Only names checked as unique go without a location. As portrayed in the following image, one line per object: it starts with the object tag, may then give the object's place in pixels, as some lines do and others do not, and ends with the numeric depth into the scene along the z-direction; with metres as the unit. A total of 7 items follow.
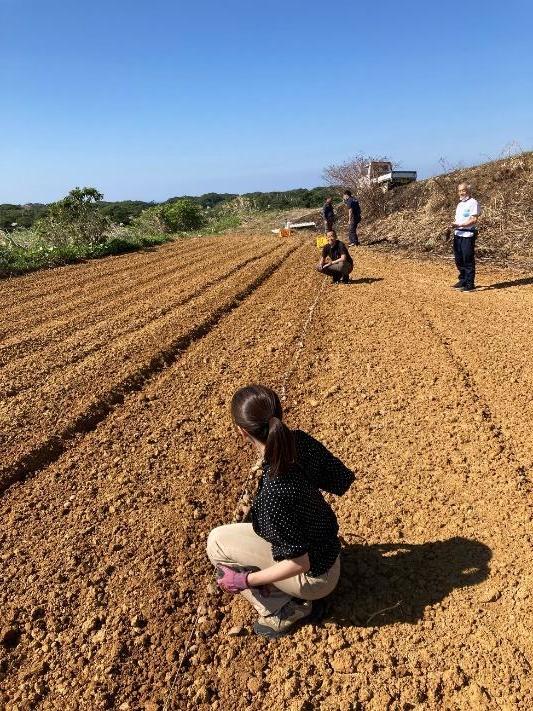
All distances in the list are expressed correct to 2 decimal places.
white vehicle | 17.70
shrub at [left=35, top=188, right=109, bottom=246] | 14.80
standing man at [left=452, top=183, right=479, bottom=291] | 6.57
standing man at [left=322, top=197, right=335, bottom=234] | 13.49
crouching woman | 1.83
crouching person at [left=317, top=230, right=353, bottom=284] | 7.82
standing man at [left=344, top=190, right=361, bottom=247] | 11.84
